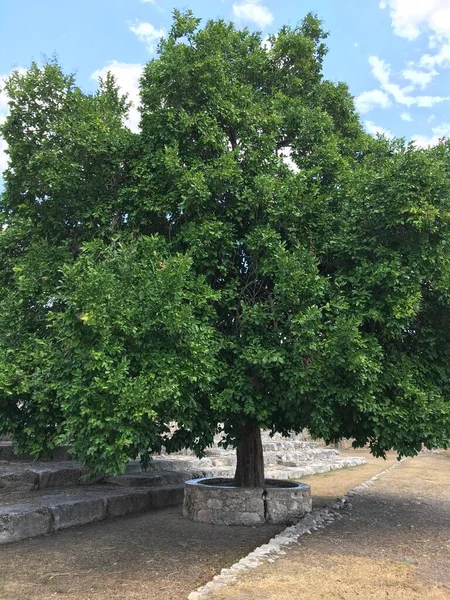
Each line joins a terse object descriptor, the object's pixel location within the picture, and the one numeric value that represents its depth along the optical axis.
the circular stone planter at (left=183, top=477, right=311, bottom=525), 8.88
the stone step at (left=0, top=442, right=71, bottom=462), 12.12
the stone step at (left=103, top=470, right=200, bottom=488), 11.59
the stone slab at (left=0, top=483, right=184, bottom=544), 7.86
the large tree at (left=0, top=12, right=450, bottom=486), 5.87
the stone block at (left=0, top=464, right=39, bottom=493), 10.21
